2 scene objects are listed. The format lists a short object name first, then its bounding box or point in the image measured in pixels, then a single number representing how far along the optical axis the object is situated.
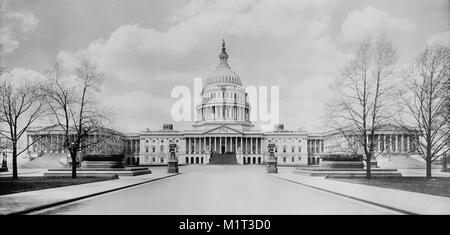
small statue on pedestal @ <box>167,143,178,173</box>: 53.28
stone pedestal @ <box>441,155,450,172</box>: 56.49
